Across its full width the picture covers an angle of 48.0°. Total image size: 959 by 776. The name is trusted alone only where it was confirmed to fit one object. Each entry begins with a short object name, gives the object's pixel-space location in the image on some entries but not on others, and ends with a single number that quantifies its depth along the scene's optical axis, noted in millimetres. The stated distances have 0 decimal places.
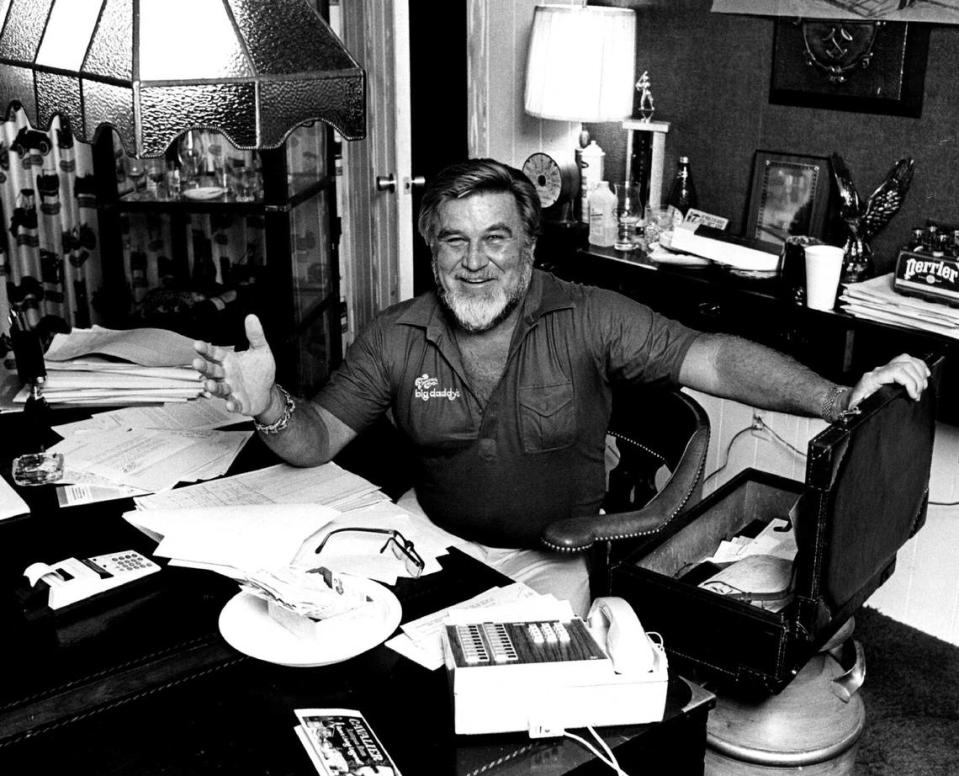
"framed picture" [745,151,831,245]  2955
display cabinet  3311
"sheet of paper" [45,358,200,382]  2529
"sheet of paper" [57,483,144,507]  2012
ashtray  2088
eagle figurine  2758
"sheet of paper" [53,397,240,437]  2357
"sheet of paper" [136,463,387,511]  1998
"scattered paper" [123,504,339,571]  1713
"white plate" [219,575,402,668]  1500
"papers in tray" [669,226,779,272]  2930
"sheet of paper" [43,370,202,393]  2490
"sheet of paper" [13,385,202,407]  2482
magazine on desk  1281
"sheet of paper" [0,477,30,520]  1956
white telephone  1326
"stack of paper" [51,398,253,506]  2076
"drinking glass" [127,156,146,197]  3467
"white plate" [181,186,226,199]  3357
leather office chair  2035
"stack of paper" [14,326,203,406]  2494
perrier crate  2463
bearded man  2264
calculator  1673
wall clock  3436
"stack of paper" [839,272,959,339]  2445
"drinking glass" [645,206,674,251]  3236
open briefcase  1676
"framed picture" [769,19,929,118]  2701
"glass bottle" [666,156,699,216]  3229
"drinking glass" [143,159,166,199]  3451
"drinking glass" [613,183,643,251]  3266
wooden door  3459
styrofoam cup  2635
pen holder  2312
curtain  3711
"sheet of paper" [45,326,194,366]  2590
